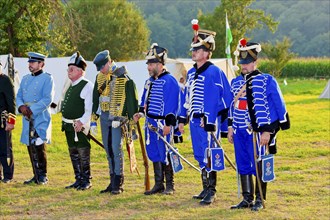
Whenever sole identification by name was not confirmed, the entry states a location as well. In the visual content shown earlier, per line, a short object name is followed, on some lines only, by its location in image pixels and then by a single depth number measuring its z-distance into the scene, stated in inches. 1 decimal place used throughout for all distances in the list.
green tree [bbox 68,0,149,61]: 2332.9
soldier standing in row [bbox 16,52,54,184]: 424.4
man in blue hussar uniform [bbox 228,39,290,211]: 331.7
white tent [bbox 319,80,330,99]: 1228.1
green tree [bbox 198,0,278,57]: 1740.6
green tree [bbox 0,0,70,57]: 871.0
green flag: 1135.1
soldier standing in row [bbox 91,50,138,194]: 387.3
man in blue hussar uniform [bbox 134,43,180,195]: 379.0
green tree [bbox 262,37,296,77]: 1955.1
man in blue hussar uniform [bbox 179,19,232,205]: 349.5
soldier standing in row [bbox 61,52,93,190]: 403.8
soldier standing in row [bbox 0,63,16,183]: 433.4
